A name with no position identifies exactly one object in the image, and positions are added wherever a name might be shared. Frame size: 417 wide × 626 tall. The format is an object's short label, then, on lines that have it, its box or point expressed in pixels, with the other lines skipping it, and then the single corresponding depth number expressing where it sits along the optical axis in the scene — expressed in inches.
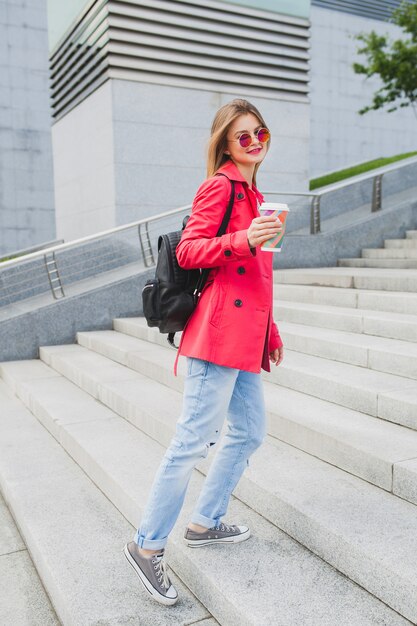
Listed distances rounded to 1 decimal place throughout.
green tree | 549.0
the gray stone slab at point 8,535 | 134.7
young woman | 90.4
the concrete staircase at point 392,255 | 305.0
